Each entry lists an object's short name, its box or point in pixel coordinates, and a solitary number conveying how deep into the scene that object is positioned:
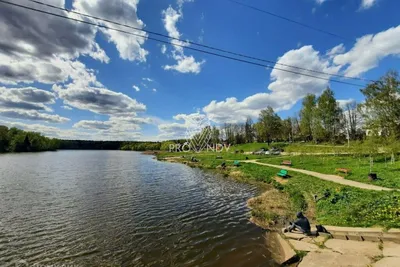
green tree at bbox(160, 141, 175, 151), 167.00
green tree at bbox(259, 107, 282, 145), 85.07
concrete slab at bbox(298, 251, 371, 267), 8.05
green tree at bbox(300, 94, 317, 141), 66.53
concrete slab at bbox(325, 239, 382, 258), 8.69
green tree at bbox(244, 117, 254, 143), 114.38
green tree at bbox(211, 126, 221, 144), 126.88
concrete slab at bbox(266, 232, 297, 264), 9.43
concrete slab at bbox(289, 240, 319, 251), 9.66
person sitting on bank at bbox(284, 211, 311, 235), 11.14
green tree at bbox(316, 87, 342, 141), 61.28
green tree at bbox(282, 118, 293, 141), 98.72
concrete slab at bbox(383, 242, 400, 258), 8.31
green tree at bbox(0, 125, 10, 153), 116.59
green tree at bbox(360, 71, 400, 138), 29.77
